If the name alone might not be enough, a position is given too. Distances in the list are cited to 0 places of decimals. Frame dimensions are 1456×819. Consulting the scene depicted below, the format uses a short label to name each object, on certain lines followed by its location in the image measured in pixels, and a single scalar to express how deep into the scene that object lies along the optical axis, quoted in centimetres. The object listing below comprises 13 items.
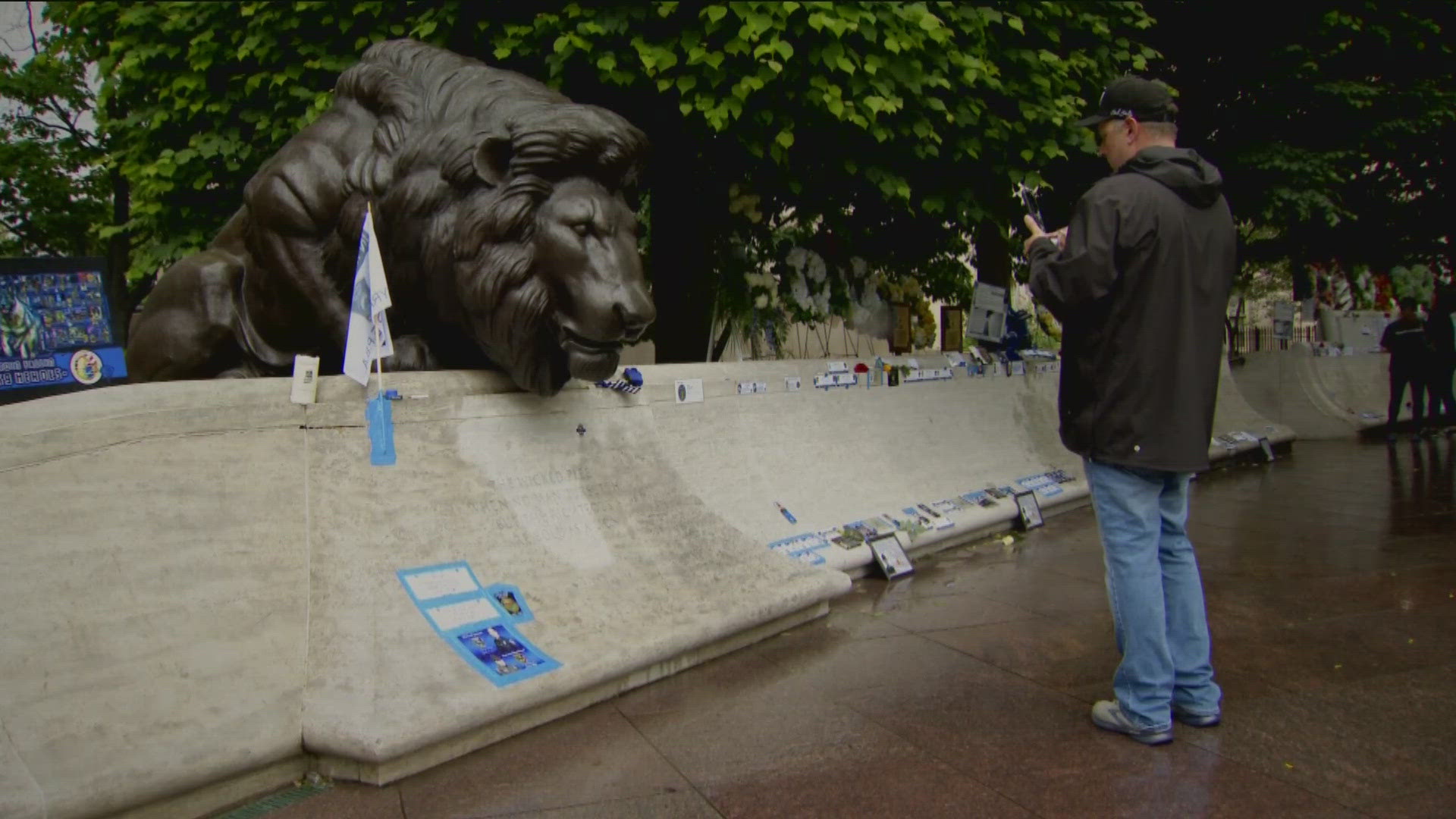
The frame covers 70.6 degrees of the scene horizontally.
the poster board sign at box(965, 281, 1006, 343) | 872
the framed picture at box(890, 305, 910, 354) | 1057
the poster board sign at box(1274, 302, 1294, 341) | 1580
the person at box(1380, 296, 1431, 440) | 1402
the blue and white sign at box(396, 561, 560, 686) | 346
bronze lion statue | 397
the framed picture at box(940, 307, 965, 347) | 1262
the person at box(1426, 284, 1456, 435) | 1412
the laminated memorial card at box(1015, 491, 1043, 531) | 711
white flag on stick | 373
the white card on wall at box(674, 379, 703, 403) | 546
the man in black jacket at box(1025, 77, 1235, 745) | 320
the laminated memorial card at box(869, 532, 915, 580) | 565
